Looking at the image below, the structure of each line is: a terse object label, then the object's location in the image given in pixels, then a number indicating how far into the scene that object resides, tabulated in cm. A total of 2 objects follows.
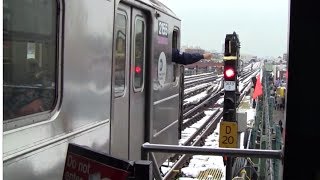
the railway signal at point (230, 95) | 791
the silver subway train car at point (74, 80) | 261
